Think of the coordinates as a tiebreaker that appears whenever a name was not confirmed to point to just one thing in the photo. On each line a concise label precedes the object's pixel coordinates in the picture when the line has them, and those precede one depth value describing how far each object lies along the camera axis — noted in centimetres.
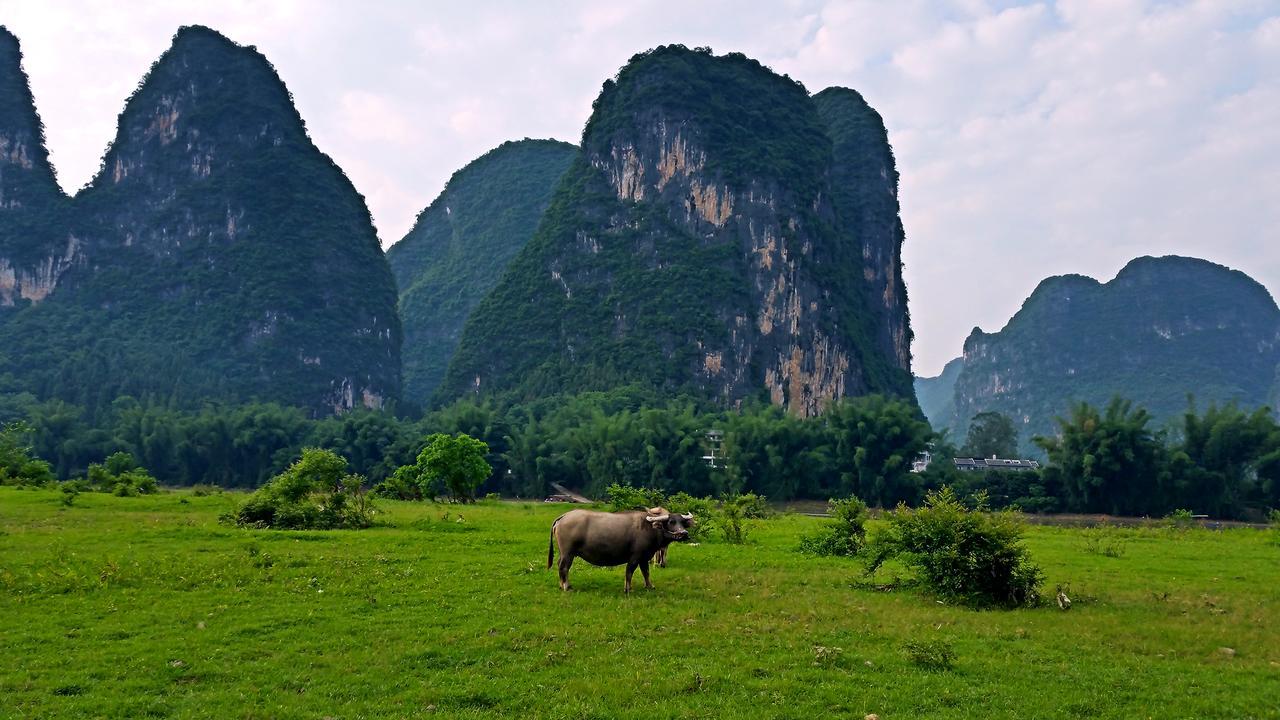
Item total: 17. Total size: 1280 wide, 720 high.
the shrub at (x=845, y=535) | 1855
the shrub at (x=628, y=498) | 2423
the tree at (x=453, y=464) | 3584
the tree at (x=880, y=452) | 5828
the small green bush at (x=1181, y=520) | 3267
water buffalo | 1229
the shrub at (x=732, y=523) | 2105
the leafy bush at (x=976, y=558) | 1238
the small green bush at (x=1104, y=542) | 2073
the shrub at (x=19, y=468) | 3501
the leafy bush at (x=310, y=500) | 2152
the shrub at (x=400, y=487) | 3914
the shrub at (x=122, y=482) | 3291
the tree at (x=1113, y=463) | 5262
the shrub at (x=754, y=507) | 2816
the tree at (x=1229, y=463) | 5184
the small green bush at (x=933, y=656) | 872
